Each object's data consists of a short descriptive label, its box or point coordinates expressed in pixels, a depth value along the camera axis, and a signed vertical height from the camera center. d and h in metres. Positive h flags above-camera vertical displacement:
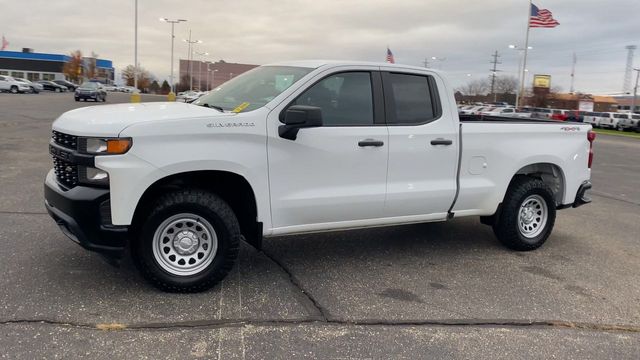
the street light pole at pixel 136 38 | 49.64 +5.17
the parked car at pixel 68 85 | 79.97 +1.12
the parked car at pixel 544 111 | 54.62 +0.26
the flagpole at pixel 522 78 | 47.44 +3.25
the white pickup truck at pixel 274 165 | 4.12 -0.52
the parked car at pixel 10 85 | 52.78 +0.49
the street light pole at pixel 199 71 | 95.30 +4.77
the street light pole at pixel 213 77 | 93.81 +3.94
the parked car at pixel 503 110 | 49.78 +0.16
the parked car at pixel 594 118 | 50.34 -0.24
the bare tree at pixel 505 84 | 103.26 +5.13
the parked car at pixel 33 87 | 56.09 +0.43
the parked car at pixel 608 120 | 47.93 -0.36
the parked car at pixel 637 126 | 45.53 -0.72
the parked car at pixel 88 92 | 40.25 +0.08
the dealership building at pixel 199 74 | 97.06 +4.46
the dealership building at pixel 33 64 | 106.38 +5.25
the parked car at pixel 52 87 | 72.06 +0.71
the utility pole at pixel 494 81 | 100.54 +5.54
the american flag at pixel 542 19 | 35.97 +6.08
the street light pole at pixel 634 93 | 82.79 +3.64
